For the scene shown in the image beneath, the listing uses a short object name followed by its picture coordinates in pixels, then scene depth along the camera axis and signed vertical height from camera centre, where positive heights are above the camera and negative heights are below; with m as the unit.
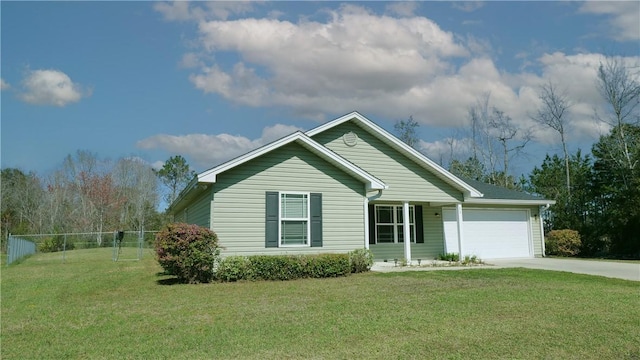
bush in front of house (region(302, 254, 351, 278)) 12.28 -0.88
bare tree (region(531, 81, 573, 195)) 30.04 +7.63
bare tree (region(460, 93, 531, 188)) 36.88 +6.57
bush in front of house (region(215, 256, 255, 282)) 11.55 -0.90
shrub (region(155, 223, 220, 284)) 11.03 -0.41
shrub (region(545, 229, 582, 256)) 21.30 -0.56
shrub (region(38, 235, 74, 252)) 28.66 -0.56
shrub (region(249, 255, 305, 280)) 11.77 -0.86
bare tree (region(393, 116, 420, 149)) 40.66 +9.25
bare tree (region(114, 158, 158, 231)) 45.53 +4.83
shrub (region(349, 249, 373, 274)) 13.25 -0.79
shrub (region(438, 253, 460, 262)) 17.17 -0.95
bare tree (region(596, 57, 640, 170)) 23.89 +7.00
